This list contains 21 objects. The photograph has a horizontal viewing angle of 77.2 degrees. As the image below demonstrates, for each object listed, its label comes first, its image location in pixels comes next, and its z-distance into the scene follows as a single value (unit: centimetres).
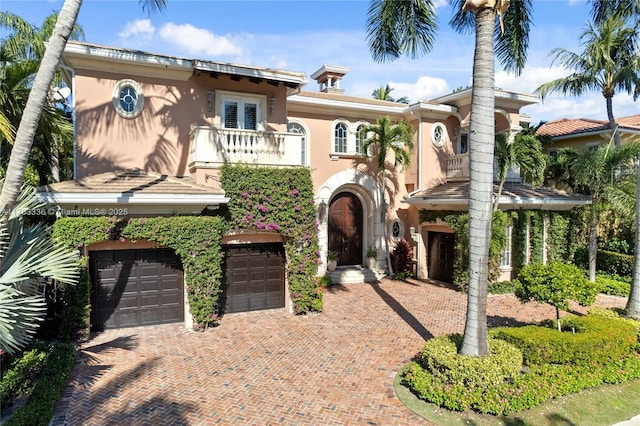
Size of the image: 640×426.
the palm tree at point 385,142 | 1812
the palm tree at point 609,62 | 1956
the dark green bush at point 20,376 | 716
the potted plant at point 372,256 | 1983
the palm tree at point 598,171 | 1658
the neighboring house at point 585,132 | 2323
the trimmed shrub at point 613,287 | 1697
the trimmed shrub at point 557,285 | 953
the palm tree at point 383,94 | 3202
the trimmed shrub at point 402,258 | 1997
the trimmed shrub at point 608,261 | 1900
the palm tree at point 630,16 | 1170
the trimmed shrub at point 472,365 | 761
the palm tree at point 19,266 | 643
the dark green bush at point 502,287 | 1683
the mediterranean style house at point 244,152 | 1227
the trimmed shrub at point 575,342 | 880
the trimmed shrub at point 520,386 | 730
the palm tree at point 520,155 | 1556
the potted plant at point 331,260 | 1892
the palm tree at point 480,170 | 829
